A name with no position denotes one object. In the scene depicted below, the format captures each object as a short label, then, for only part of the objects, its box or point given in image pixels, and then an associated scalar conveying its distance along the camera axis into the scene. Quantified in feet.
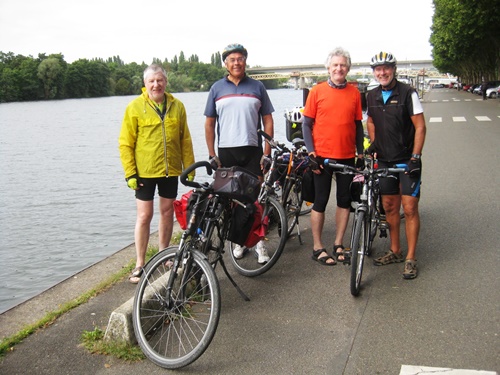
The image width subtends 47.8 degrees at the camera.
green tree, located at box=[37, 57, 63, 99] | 357.41
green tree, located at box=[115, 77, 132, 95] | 393.43
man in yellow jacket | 17.16
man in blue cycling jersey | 18.11
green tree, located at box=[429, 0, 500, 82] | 106.43
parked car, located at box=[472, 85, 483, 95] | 188.71
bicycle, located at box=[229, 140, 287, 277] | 18.33
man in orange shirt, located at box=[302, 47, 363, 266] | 18.08
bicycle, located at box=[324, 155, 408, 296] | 16.30
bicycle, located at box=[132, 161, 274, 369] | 13.23
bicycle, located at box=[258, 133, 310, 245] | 21.27
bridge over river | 335.42
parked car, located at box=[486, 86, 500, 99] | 157.07
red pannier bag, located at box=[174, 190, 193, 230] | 15.23
